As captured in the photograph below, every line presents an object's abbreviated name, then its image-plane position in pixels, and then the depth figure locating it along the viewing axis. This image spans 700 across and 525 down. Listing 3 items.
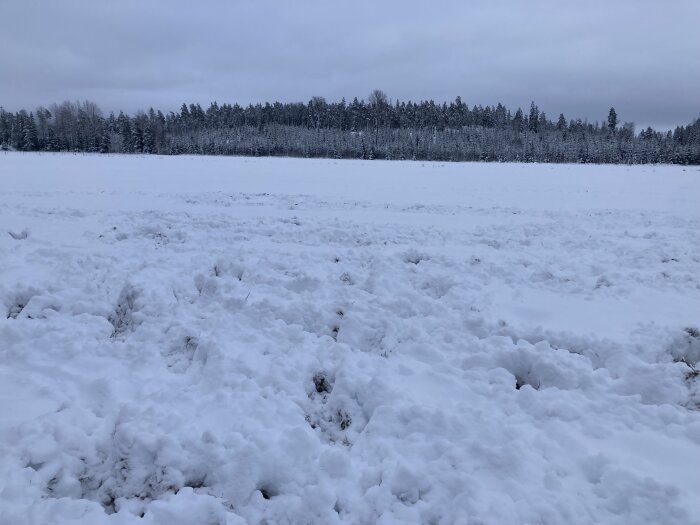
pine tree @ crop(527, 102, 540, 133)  134.75
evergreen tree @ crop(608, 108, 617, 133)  134.75
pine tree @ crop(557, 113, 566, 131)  132.62
